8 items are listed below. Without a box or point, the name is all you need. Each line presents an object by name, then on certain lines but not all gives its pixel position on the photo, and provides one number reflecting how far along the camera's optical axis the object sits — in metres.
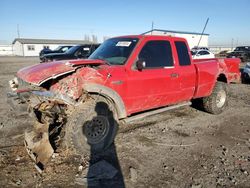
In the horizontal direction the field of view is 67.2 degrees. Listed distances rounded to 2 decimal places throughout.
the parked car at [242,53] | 21.17
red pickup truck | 3.17
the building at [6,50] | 53.51
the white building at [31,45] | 46.35
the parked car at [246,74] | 9.34
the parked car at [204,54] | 17.22
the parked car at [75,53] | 10.04
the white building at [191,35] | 31.57
